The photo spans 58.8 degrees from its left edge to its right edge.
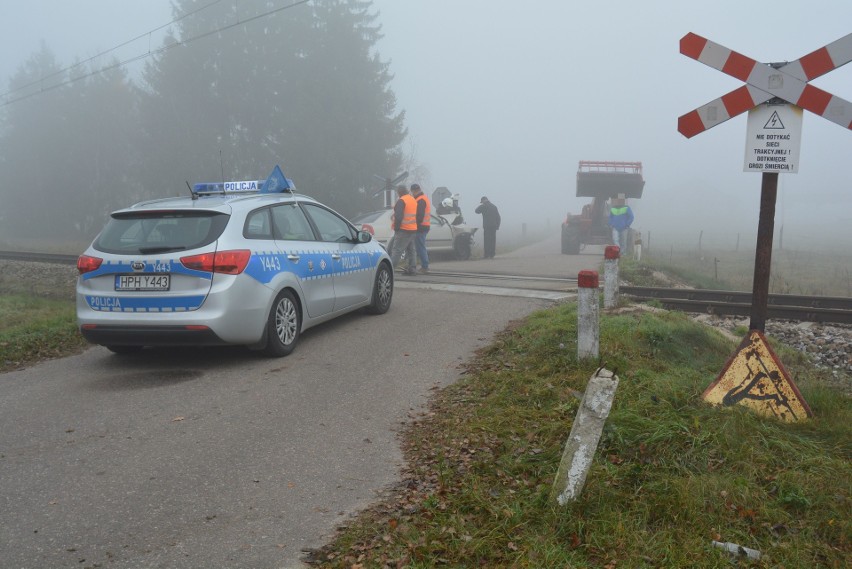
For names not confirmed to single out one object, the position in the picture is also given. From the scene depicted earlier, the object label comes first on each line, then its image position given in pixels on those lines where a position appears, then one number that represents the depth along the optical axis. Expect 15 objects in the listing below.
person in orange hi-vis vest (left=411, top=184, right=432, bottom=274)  14.98
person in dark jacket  21.81
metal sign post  4.92
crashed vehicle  17.20
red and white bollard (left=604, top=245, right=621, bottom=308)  8.87
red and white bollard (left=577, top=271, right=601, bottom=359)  6.06
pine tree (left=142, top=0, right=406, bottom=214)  37.81
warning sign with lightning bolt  5.03
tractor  28.19
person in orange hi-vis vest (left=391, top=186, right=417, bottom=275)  14.07
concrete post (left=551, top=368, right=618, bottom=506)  3.74
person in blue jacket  22.44
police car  6.53
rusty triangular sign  4.94
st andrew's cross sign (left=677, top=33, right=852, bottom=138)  4.84
